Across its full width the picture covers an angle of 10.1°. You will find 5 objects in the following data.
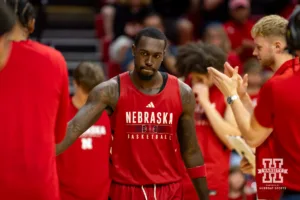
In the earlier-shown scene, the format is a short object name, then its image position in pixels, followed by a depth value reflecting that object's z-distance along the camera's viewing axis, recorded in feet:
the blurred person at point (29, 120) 29.11
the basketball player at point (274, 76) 34.36
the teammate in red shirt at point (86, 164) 46.57
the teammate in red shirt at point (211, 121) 45.60
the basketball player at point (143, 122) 38.47
